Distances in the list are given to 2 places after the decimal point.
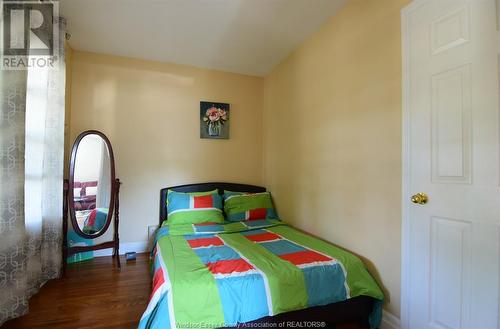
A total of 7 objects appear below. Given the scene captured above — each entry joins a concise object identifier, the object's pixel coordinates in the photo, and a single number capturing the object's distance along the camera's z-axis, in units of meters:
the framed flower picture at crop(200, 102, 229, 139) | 3.26
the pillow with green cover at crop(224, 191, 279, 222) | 2.93
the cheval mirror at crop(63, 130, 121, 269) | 2.41
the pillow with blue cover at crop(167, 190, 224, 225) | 2.69
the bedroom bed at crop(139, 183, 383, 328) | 1.29
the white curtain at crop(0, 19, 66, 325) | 1.39
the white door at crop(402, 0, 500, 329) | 1.13
